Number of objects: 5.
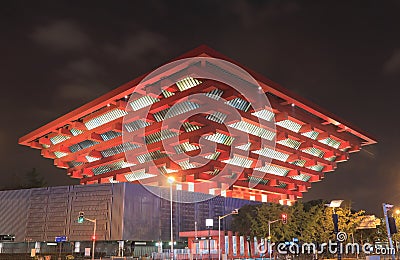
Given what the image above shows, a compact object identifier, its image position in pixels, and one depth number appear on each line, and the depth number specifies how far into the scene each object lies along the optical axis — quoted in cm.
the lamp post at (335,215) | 3170
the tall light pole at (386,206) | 3000
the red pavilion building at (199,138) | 6475
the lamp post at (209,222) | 6334
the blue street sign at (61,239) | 7144
